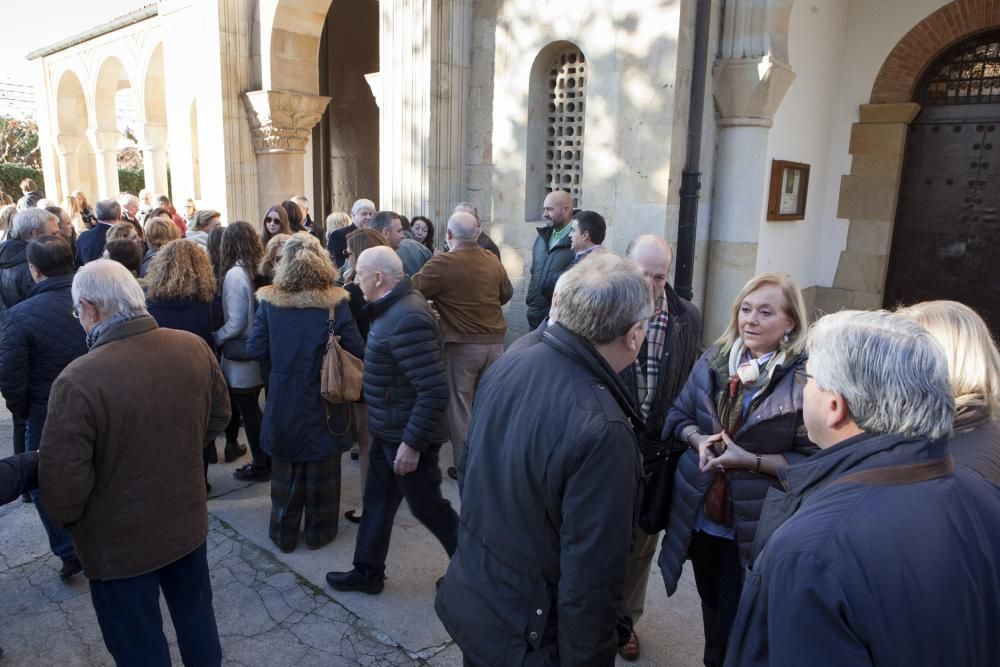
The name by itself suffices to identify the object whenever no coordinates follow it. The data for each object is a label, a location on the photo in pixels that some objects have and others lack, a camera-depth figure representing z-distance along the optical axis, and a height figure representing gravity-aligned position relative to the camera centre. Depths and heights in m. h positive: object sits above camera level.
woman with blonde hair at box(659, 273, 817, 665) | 2.26 -0.77
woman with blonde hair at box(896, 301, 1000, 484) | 1.81 -0.45
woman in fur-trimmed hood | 3.56 -1.01
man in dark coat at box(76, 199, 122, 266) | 6.09 -0.36
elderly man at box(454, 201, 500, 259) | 5.54 -0.31
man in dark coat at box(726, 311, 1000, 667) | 1.16 -0.55
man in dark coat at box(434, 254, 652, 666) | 1.68 -0.71
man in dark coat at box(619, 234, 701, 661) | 2.92 -0.65
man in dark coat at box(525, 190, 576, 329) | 4.91 -0.32
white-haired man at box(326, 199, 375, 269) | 5.75 -0.28
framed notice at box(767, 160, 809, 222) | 5.85 +0.17
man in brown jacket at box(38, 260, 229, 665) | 2.20 -0.90
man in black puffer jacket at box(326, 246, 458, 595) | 3.05 -0.88
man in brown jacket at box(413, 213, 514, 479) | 4.47 -0.68
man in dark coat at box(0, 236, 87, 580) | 3.29 -0.72
